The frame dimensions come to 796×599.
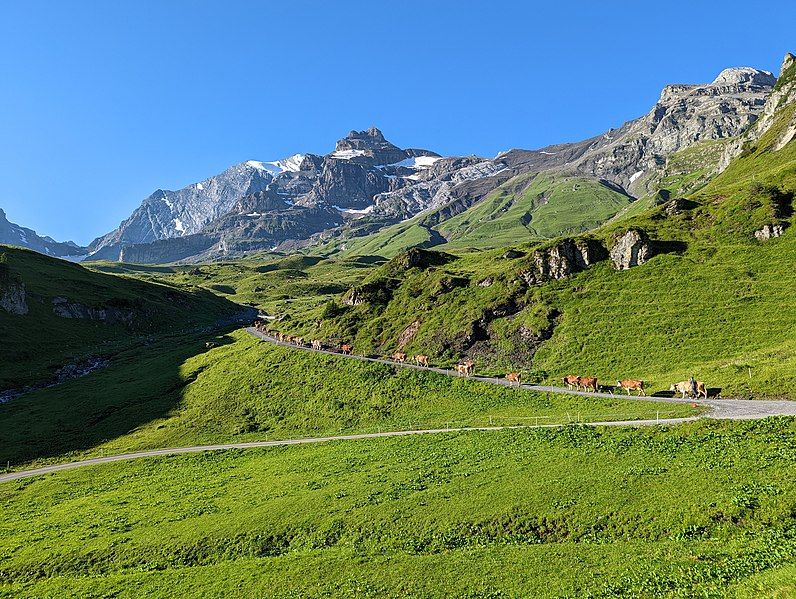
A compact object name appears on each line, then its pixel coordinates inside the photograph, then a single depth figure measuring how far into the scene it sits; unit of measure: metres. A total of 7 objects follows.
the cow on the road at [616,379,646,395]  49.78
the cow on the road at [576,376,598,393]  53.19
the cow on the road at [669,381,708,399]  44.91
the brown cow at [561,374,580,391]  54.47
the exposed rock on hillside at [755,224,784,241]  71.69
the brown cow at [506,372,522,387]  60.84
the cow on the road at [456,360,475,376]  66.25
